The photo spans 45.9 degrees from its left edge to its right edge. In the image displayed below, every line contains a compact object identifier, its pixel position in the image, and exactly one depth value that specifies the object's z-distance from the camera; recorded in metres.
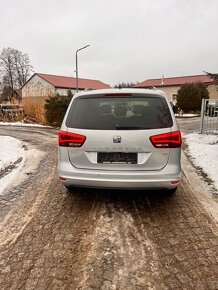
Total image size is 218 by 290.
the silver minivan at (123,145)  3.51
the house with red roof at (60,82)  47.35
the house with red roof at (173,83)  47.61
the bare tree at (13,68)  57.06
